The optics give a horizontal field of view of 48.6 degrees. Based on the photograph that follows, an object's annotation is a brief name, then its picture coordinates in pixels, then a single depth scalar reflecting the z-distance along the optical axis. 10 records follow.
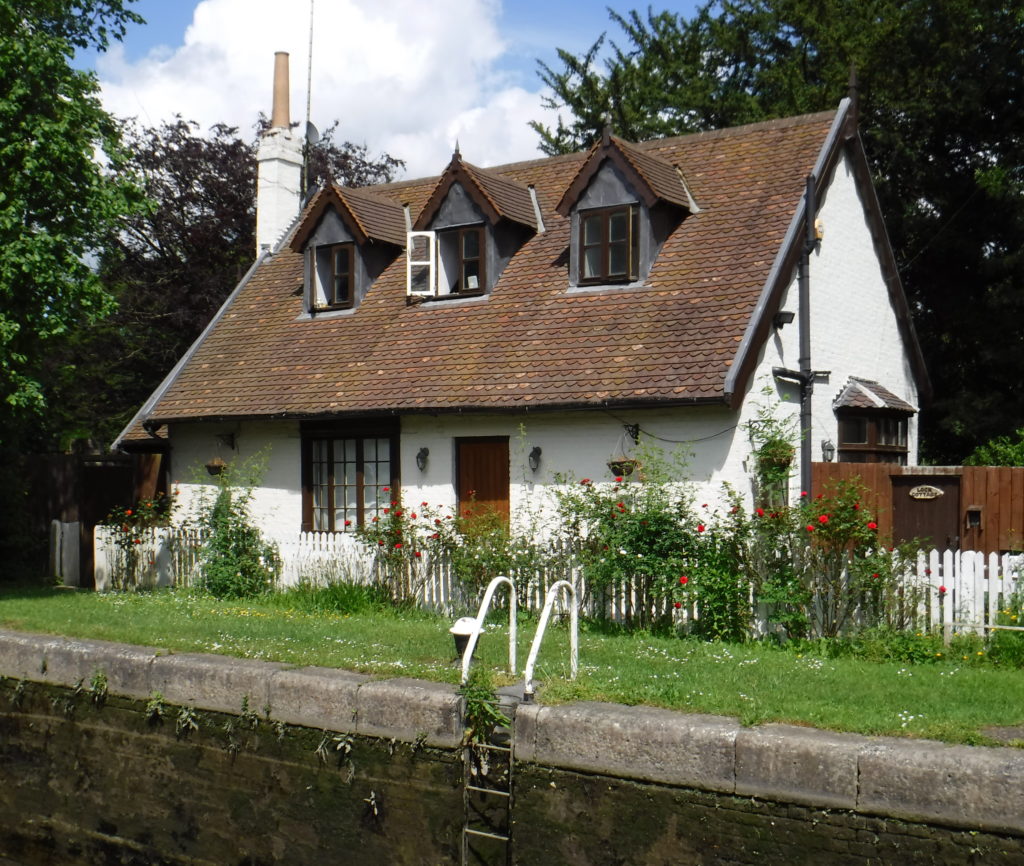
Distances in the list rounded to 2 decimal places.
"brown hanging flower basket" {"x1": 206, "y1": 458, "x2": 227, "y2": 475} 15.70
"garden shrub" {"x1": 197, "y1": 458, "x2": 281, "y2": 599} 14.41
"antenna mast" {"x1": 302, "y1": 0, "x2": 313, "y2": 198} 20.12
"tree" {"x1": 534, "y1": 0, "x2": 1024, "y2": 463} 20.16
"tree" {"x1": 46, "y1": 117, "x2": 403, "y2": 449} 24.70
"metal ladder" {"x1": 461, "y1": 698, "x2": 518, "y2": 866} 7.48
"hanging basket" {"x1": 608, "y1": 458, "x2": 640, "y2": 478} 12.36
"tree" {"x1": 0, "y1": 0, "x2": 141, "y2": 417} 13.12
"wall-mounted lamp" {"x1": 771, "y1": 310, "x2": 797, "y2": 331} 12.95
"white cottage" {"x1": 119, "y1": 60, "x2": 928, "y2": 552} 12.79
